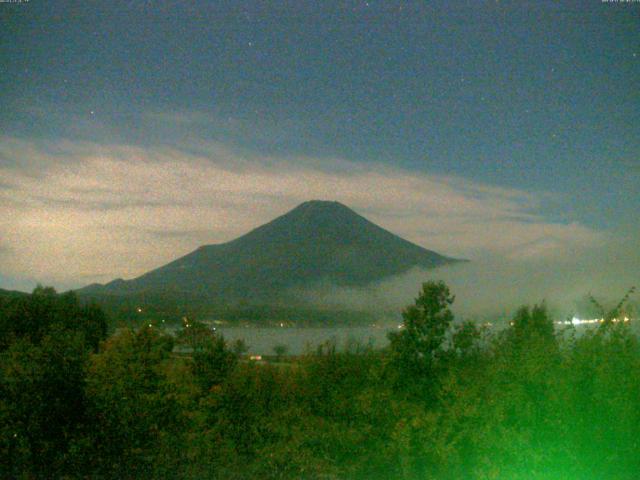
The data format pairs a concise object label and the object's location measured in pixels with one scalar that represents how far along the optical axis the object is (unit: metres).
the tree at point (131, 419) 10.07
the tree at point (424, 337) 12.13
